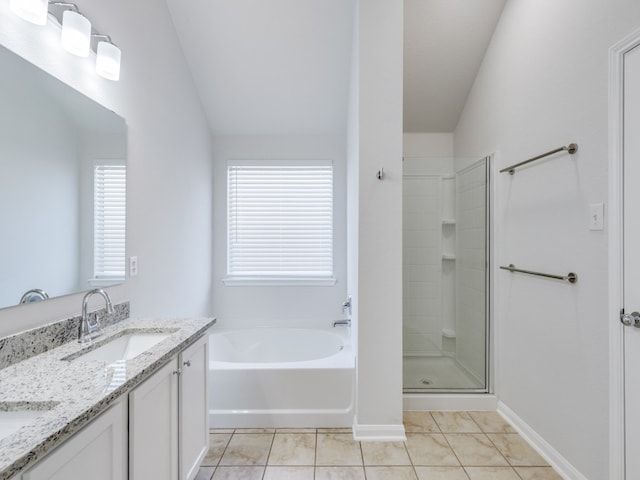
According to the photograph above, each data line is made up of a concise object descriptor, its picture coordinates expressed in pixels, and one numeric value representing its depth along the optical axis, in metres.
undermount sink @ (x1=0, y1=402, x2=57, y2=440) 0.86
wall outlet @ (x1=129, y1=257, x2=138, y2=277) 1.86
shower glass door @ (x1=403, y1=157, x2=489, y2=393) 2.57
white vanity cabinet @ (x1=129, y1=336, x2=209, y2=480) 1.10
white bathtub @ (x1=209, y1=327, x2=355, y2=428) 2.22
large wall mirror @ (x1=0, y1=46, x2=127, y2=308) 1.16
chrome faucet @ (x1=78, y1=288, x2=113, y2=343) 1.41
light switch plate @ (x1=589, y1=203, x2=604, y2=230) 1.55
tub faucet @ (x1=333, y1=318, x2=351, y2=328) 2.94
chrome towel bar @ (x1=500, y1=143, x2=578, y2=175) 1.71
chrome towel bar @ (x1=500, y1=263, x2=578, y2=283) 1.72
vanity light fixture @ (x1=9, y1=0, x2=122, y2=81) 1.20
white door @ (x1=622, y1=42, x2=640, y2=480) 1.37
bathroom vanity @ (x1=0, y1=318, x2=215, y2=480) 0.76
